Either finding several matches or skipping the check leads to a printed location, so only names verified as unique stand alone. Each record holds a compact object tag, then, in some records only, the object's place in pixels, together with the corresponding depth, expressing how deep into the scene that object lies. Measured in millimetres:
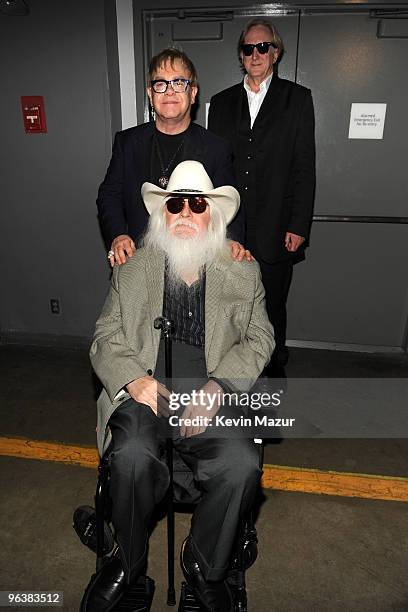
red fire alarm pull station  3797
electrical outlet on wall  4363
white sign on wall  3652
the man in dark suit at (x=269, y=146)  2953
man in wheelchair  1842
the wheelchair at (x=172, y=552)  1873
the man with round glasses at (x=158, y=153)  2406
